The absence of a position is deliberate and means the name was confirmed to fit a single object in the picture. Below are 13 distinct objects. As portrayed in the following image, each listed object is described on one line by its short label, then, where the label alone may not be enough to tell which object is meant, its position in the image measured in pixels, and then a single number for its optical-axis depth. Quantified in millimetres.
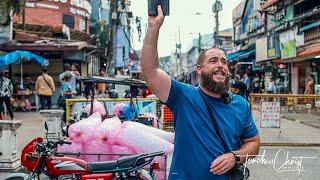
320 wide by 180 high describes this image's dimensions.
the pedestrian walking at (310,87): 16520
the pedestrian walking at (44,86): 13085
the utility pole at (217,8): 29257
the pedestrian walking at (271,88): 21381
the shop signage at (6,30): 16732
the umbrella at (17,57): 15172
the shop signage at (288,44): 19517
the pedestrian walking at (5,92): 12178
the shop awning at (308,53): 16159
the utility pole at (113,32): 16246
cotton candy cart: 4537
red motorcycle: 4089
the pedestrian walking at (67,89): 10314
